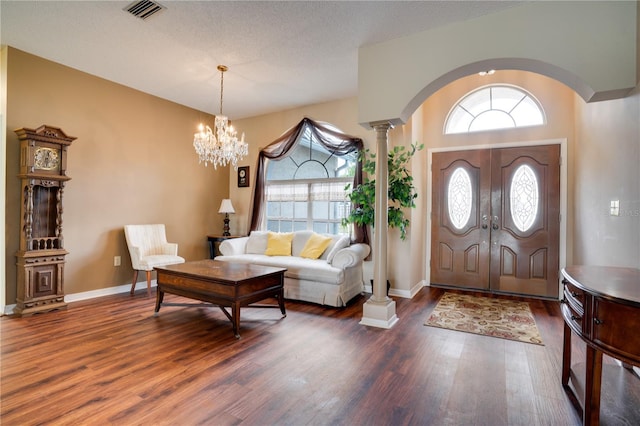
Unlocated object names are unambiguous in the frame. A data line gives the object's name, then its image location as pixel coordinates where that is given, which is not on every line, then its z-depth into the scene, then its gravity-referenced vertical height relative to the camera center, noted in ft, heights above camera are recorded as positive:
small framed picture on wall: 19.61 +2.04
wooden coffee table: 9.88 -2.41
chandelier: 13.20 +2.78
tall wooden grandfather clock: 11.37 -0.43
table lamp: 18.50 +0.05
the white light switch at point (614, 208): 8.70 +0.16
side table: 18.24 -1.91
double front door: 14.28 -0.32
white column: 11.16 -0.51
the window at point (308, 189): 16.60 +1.20
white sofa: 12.75 -2.39
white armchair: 13.99 -1.82
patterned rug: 10.27 -3.78
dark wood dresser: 4.65 -1.63
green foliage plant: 13.28 +0.78
